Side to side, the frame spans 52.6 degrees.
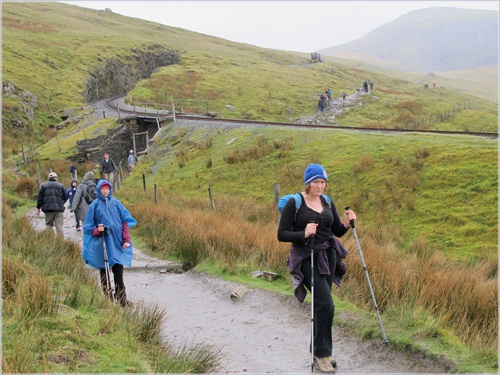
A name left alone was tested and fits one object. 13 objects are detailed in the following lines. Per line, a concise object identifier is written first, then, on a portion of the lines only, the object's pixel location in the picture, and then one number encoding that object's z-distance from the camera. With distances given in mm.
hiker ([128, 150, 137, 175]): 31803
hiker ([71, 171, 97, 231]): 12336
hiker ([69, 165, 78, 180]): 20603
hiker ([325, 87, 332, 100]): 51088
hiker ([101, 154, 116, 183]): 24516
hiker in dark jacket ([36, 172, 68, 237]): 12234
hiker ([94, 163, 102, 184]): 32031
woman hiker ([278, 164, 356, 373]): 5461
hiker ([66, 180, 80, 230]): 16072
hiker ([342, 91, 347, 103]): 53297
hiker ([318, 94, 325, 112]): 48062
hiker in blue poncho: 7688
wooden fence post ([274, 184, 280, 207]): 15206
